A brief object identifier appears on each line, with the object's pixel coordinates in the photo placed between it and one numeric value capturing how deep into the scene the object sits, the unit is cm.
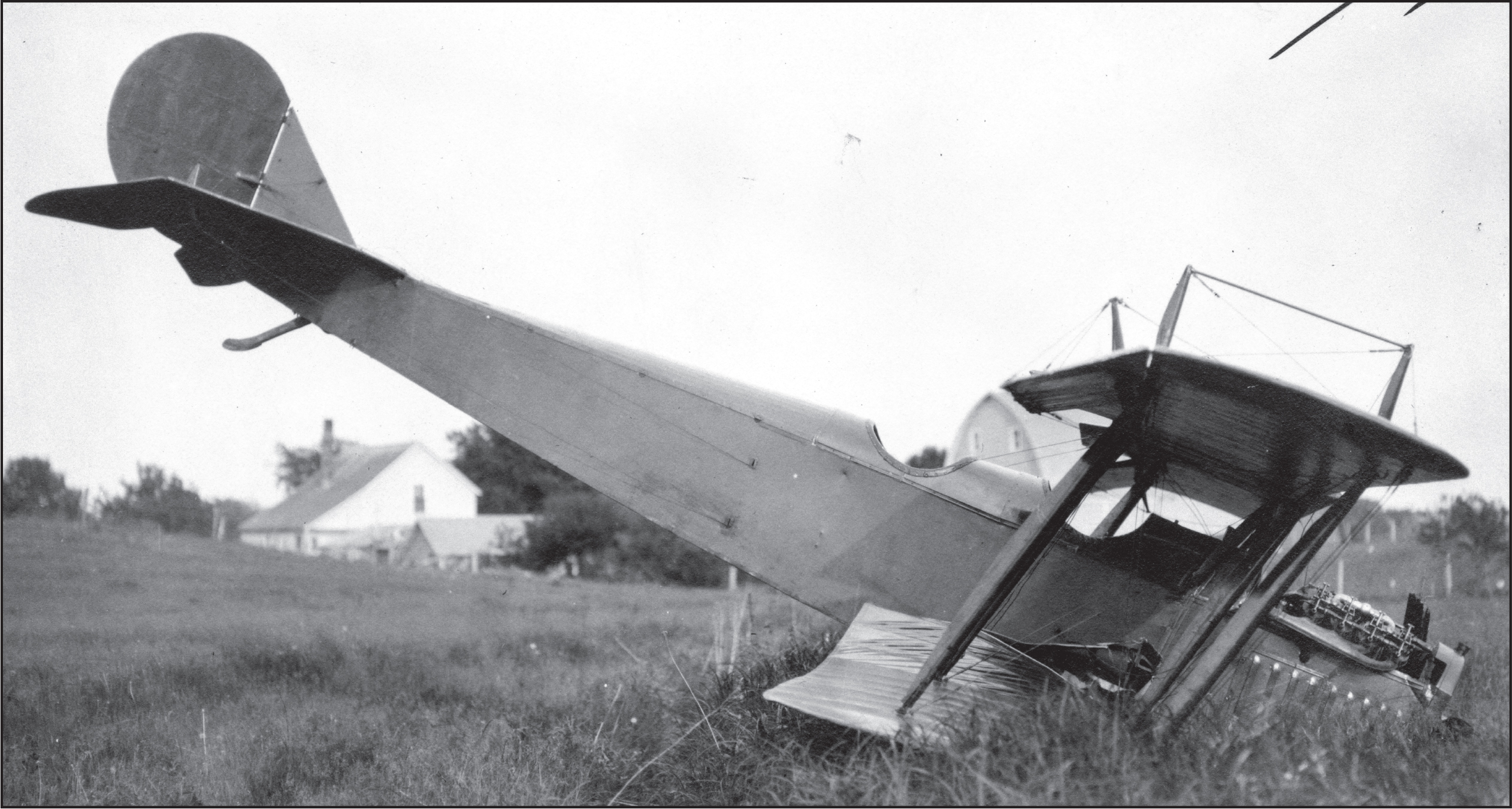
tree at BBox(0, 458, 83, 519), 2241
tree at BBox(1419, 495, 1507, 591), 2419
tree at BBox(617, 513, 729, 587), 3228
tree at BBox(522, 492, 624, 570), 3416
